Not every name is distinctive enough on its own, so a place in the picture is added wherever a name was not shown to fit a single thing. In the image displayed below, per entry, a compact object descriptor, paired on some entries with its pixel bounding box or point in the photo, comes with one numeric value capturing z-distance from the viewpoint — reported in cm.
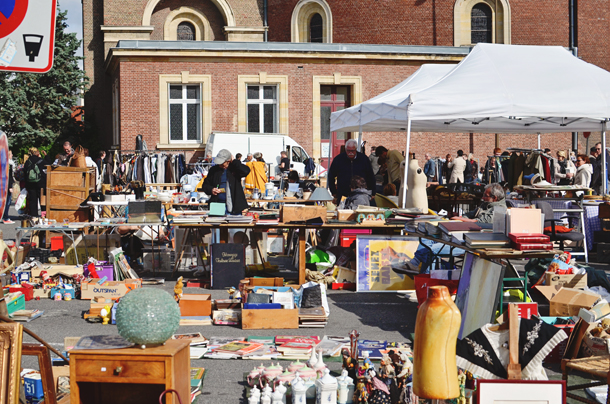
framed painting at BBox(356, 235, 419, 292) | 975
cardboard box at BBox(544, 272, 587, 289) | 791
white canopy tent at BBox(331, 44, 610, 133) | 1140
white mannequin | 1095
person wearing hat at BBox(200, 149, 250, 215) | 1102
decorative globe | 394
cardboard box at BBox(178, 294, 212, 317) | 823
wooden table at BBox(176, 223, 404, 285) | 977
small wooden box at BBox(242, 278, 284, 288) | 923
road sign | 370
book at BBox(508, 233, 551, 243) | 661
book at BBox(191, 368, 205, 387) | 556
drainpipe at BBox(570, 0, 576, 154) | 3166
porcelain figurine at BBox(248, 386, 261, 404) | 500
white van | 2461
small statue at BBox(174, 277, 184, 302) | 850
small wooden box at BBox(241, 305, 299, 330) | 775
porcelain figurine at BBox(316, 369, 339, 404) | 513
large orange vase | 342
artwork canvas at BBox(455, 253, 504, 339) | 621
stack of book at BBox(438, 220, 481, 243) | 732
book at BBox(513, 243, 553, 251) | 656
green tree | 3281
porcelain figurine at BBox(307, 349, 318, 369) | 573
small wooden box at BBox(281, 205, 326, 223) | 996
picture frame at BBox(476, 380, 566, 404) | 379
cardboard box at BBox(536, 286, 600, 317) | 721
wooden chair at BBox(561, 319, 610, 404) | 465
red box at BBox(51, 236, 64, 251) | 1169
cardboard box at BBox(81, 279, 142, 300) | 905
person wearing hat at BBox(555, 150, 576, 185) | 2058
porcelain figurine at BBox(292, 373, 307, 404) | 507
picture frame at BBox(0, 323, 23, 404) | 350
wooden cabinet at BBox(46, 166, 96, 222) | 1277
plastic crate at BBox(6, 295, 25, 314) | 828
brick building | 2631
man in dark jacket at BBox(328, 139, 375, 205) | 1252
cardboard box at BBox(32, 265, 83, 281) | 982
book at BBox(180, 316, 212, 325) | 797
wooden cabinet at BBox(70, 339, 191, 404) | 387
